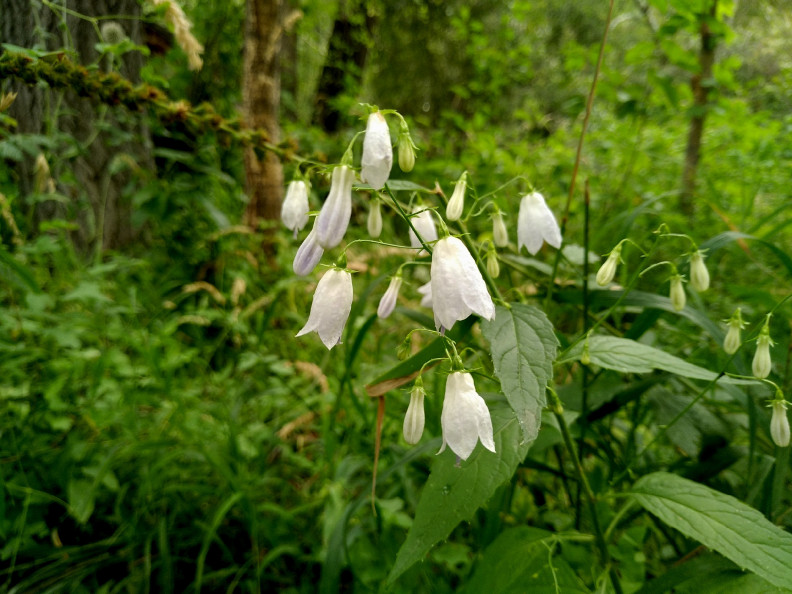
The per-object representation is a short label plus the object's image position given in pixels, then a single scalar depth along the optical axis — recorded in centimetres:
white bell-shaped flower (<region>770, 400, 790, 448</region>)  17
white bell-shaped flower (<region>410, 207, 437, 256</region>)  20
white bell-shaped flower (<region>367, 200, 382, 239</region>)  19
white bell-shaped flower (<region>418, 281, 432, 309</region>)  20
